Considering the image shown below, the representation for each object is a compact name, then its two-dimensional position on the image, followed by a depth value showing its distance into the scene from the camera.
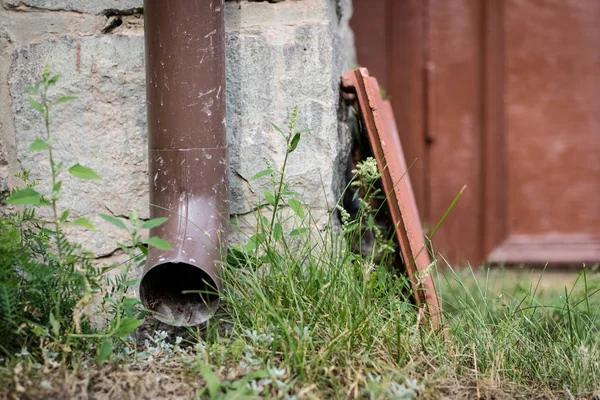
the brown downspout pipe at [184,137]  2.28
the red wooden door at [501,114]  2.89
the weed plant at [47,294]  2.16
